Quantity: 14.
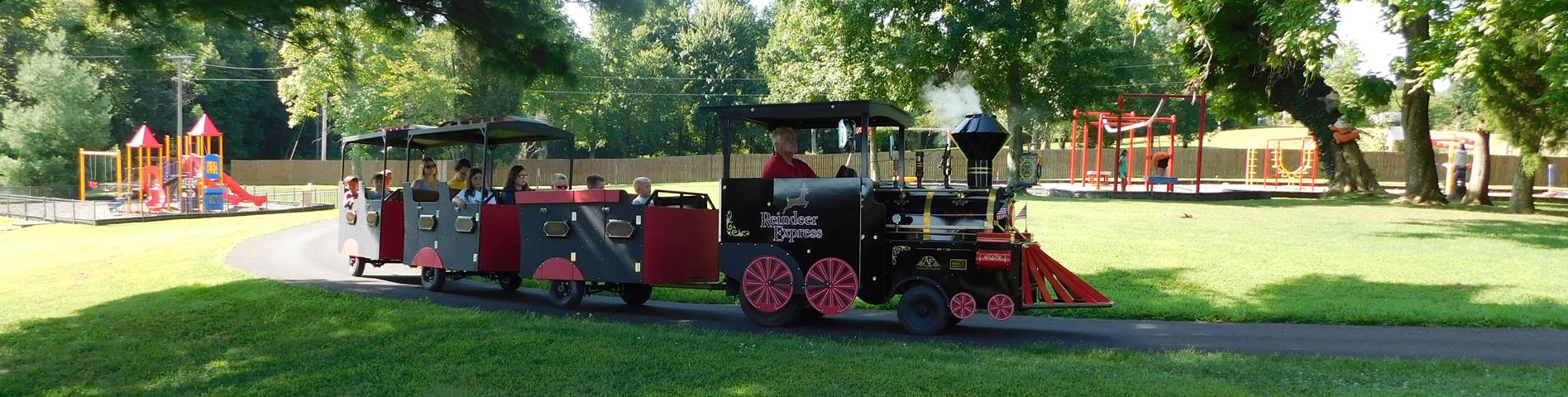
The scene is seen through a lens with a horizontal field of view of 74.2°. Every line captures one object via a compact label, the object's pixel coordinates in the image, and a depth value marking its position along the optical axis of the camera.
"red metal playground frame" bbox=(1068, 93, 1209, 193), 29.92
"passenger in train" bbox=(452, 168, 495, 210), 11.67
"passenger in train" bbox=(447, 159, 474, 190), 12.66
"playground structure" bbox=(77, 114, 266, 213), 32.19
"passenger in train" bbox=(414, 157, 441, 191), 13.10
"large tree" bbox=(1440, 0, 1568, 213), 15.49
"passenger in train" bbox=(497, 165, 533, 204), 11.98
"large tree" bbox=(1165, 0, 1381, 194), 17.94
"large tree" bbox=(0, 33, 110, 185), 44.69
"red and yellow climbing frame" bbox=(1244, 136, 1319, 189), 41.41
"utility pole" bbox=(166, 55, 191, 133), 49.59
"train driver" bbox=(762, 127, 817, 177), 9.41
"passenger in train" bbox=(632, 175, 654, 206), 10.95
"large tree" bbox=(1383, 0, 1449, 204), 24.09
